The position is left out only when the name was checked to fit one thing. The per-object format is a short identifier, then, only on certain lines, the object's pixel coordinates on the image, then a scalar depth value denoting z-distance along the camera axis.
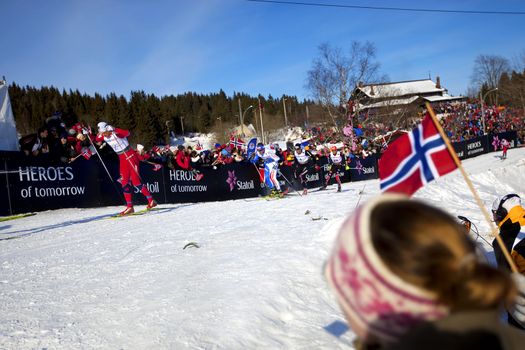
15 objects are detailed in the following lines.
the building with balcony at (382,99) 43.06
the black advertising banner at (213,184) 15.62
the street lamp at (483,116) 47.32
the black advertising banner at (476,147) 35.22
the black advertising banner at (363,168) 25.81
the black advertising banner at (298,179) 20.99
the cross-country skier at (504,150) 29.18
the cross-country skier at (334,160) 19.50
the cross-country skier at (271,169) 16.45
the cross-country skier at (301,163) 21.00
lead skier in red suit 11.23
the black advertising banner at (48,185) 11.39
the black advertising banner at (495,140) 38.28
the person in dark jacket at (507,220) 4.55
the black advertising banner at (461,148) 33.88
